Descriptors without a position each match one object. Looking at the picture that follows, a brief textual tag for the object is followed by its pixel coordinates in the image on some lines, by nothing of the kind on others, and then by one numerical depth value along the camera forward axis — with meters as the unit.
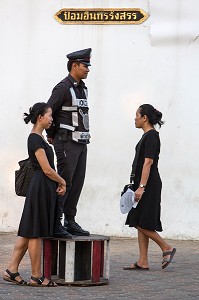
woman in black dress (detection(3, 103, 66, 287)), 12.78
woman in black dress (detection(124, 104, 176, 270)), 14.60
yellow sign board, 18.24
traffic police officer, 13.44
